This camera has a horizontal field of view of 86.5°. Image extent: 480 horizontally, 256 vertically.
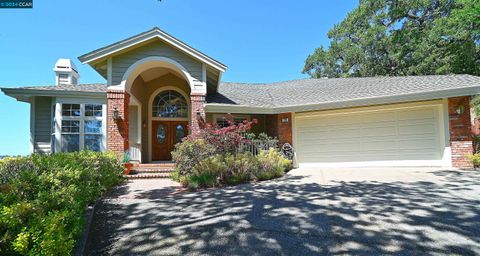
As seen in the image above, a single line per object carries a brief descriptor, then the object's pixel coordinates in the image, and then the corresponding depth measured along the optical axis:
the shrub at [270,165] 8.04
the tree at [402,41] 16.31
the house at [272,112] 9.16
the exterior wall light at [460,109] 8.94
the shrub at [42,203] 2.14
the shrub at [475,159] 8.55
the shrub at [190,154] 7.75
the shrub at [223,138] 8.27
